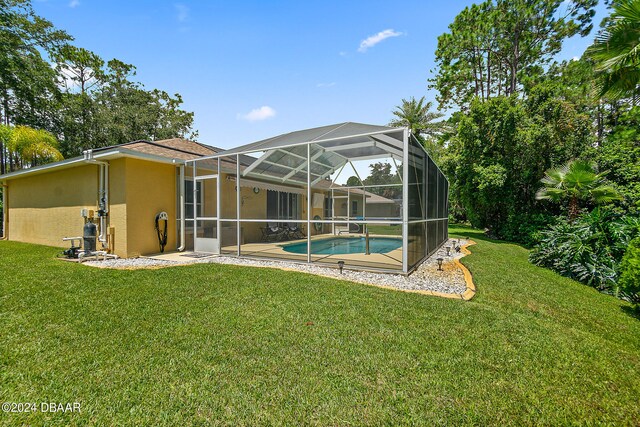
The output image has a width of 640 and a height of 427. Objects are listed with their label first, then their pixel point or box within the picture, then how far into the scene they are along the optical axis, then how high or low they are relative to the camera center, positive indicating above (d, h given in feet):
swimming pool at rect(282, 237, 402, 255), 35.53 -4.88
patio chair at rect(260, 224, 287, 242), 44.14 -3.10
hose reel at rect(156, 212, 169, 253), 31.51 -1.53
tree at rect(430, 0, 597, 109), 58.82 +40.17
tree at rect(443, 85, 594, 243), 44.14 +11.03
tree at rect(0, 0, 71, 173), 61.67 +36.47
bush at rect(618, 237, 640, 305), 16.48 -3.78
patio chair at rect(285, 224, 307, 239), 47.73 -3.19
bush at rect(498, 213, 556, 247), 44.15 -2.47
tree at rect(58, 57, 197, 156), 76.64 +33.24
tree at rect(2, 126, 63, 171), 50.83 +13.71
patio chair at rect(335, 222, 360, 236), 53.42 -3.18
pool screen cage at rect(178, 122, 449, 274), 25.26 +2.40
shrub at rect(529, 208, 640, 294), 21.85 -3.30
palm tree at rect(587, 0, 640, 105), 21.52 +13.68
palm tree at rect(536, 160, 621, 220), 31.04 +3.24
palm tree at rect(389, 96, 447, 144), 87.81 +32.04
